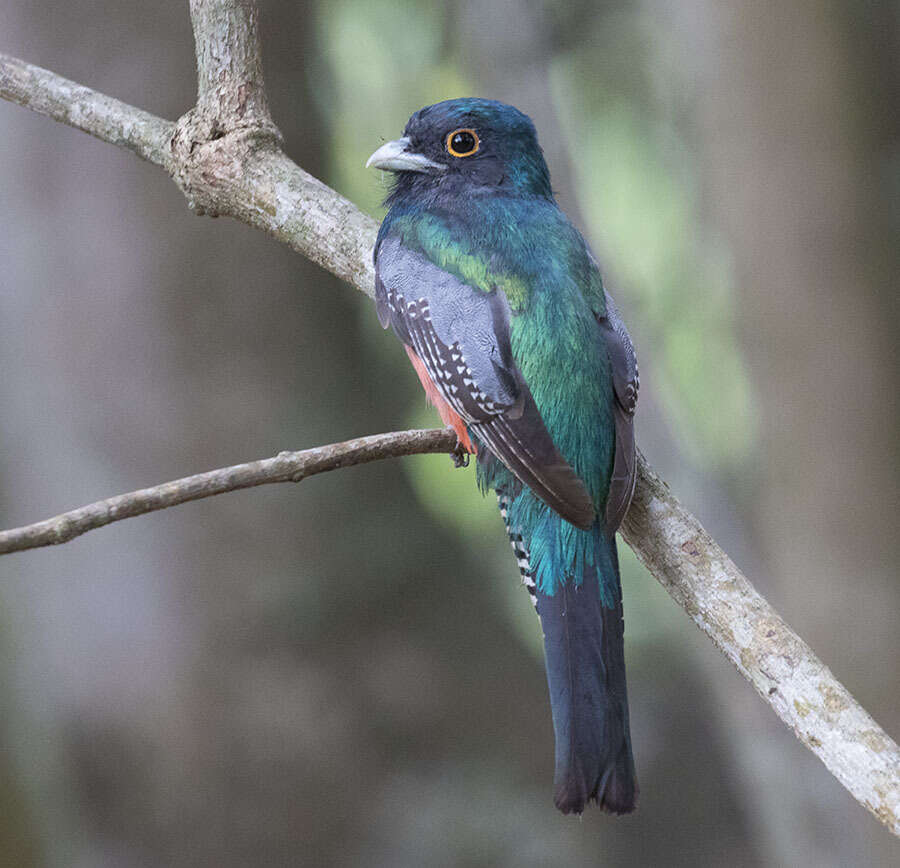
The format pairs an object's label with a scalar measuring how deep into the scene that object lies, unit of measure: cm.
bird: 661
